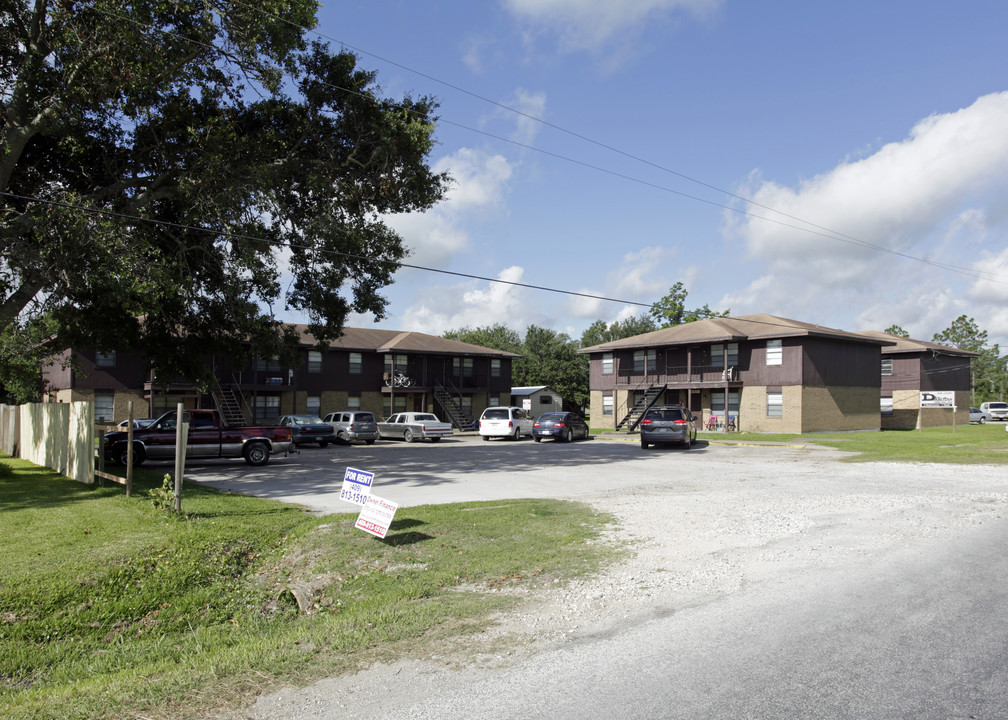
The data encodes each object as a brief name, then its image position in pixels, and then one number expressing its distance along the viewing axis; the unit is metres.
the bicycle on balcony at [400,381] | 47.78
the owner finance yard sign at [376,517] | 8.92
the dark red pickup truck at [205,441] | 20.11
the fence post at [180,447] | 11.09
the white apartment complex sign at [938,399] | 38.53
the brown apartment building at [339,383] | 39.19
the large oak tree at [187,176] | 15.42
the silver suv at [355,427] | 33.88
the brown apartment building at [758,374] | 40.00
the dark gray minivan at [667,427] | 29.56
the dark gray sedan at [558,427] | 35.34
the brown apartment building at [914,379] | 51.38
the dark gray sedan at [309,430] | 31.66
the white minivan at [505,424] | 36.72
